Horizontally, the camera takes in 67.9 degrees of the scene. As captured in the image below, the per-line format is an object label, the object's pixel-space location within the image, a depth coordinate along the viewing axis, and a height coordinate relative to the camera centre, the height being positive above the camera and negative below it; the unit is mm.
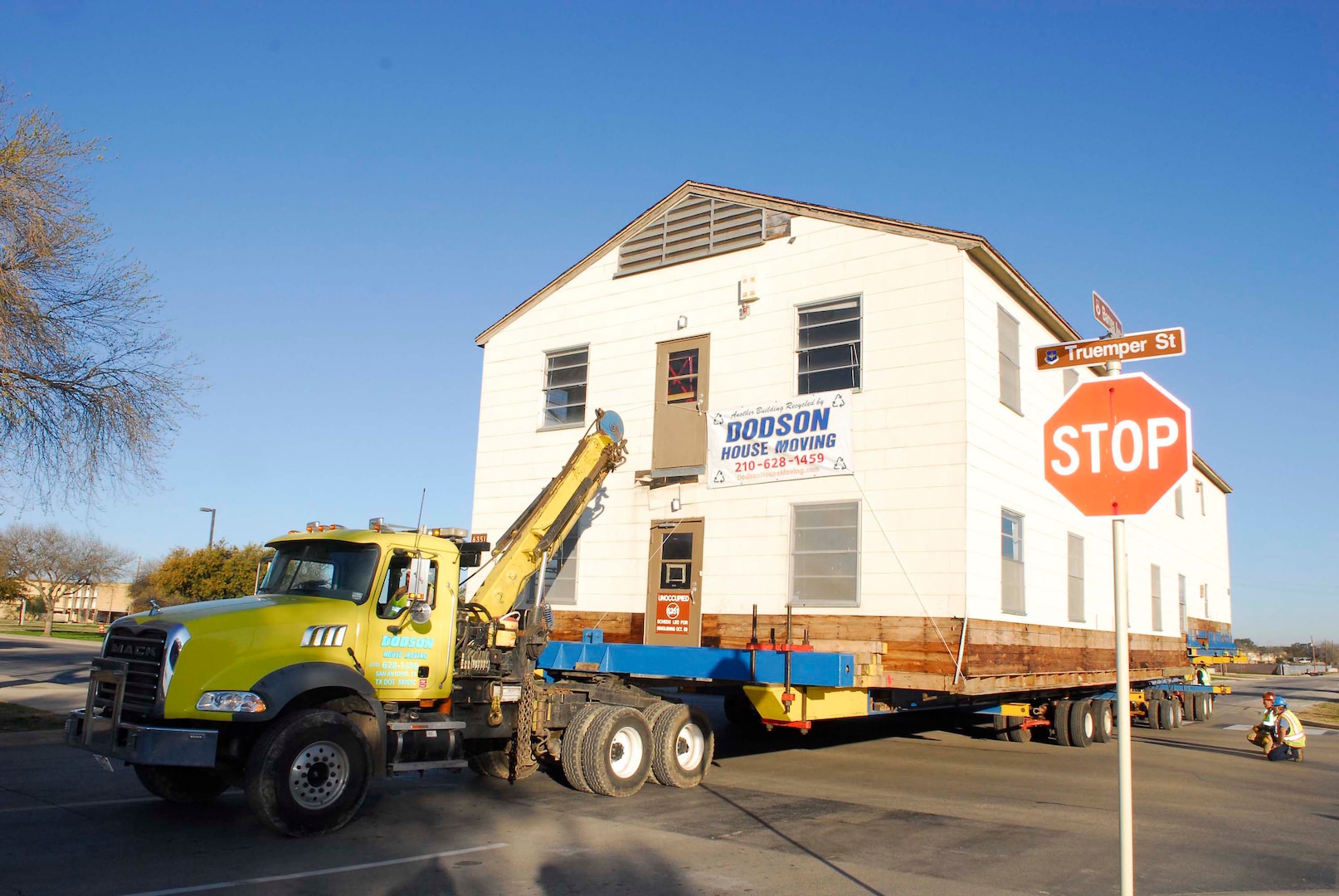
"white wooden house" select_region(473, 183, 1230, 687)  13422 +2720
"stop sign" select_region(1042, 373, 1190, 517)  5262 +1012
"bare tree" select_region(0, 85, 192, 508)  15078 +4040
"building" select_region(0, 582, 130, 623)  75188 -1326
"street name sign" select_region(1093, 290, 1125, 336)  5992 +1879
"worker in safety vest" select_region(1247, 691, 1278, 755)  18828 -1730
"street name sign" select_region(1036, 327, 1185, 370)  5445 +1594
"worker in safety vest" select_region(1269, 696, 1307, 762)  18469 -1787
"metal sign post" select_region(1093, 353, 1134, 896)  4766 -360
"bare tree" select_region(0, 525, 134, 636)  73750 +1878
